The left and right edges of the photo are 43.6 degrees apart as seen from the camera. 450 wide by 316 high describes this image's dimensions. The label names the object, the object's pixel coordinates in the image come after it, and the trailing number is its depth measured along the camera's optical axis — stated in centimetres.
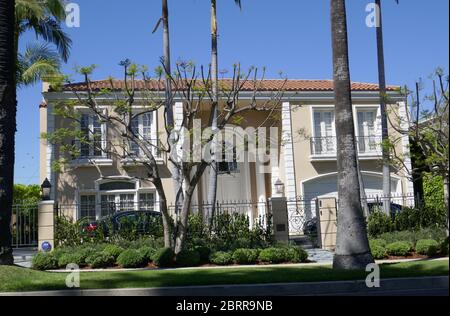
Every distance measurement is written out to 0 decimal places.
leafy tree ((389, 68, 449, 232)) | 1564
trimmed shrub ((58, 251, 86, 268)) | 1551
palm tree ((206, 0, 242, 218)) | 1994
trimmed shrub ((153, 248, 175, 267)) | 1515
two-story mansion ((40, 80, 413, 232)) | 2519
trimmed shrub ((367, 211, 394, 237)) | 1914
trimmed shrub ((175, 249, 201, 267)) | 1530
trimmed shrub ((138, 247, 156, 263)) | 1552
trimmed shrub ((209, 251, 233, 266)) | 1548
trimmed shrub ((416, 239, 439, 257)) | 1527
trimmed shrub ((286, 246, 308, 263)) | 1582
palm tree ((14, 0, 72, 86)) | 2209
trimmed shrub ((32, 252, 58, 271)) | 1547
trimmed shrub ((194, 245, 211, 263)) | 1572
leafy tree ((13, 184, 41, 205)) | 3195
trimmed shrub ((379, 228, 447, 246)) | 1685
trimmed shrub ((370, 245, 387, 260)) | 1605
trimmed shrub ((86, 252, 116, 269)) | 1554
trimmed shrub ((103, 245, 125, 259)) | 1588
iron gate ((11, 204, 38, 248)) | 1873
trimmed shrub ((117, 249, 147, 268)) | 1524
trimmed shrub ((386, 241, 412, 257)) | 1617
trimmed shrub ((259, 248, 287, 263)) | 1576
